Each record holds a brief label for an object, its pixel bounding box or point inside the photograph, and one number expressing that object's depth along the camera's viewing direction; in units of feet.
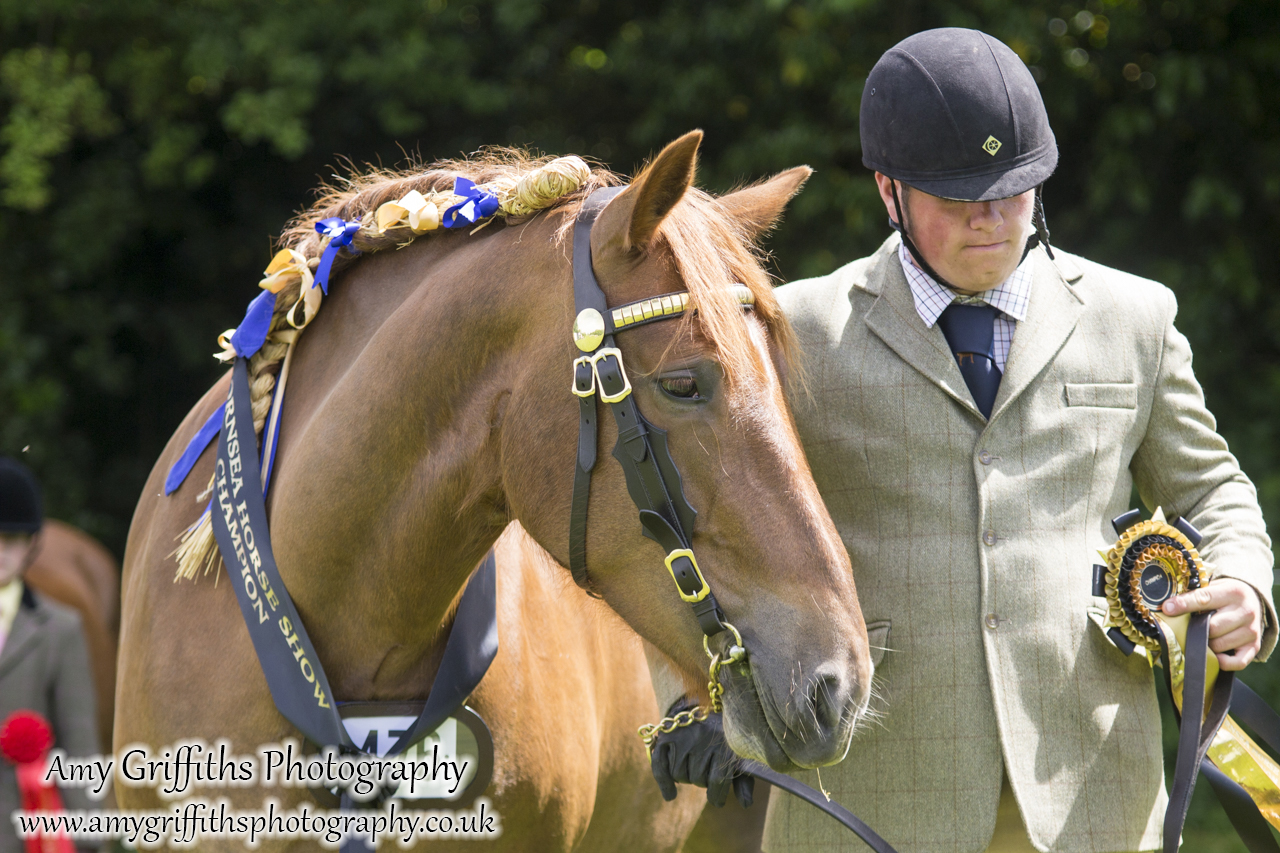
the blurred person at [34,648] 28.73
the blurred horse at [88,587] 44.16
